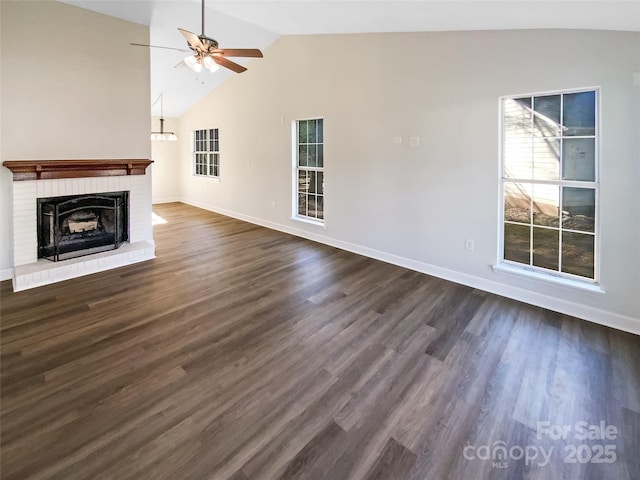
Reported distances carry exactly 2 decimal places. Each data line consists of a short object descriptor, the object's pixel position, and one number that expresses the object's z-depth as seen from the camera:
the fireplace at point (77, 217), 3.84
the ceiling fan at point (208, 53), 2.80
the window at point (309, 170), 5.59
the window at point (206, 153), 8.13
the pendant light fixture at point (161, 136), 7.59
